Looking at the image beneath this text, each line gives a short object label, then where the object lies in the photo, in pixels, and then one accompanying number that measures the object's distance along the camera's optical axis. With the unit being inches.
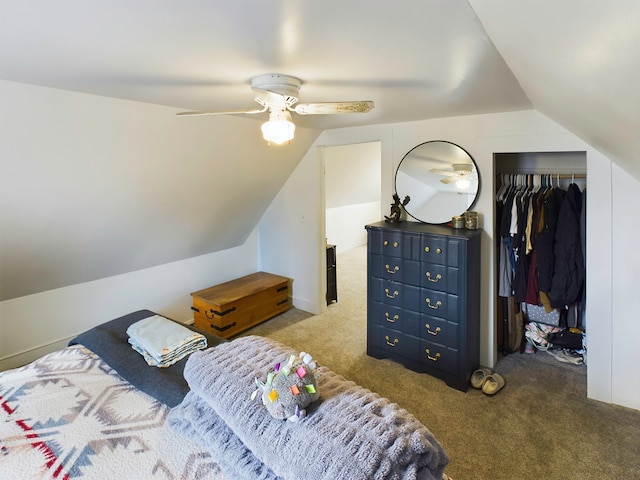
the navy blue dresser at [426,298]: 107.8
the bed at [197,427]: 41.3
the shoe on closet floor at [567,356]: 121.4
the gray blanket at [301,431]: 39.9
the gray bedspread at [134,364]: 65.0
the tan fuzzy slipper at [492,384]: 106.0
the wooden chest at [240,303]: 142.6
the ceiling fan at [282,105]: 69.1
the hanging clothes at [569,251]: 106.7
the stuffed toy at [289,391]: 45.3
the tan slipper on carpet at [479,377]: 108.7
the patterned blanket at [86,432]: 48.9
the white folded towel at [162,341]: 76.1
